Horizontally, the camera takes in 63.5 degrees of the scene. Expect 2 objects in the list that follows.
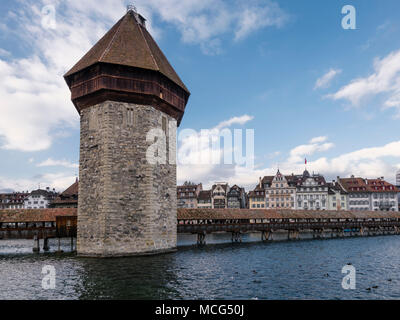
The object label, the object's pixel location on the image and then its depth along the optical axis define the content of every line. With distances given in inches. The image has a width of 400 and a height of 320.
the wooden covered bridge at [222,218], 998.4
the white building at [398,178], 3598.2
